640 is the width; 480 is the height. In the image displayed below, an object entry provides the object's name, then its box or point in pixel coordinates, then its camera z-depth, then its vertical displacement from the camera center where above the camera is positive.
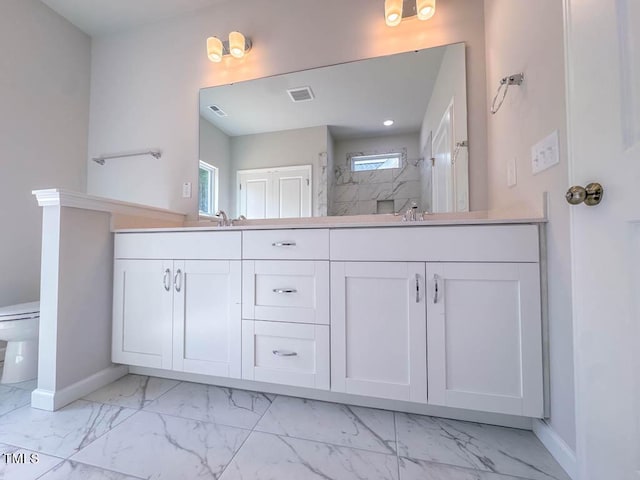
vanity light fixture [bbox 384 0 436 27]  1.58 +1.39
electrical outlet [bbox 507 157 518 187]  1.26 +0.35
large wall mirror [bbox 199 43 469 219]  1.64 +0.71
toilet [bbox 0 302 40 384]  1.46 -0.52
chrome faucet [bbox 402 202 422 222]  1.44 +0.17
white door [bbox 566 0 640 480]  0.59 +0.03
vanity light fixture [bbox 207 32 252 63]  1.90 +1.42
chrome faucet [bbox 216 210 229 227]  1.89 +0.20
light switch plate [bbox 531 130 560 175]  0.96 +0.35
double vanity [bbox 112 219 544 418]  1.10 -0.29
